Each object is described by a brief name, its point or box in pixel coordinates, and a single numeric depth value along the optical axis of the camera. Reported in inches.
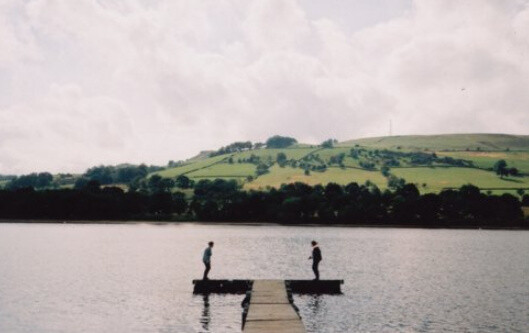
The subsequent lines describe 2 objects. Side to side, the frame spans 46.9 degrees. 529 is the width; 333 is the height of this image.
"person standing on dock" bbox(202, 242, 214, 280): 1846.7
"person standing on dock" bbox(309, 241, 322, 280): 1866.1
